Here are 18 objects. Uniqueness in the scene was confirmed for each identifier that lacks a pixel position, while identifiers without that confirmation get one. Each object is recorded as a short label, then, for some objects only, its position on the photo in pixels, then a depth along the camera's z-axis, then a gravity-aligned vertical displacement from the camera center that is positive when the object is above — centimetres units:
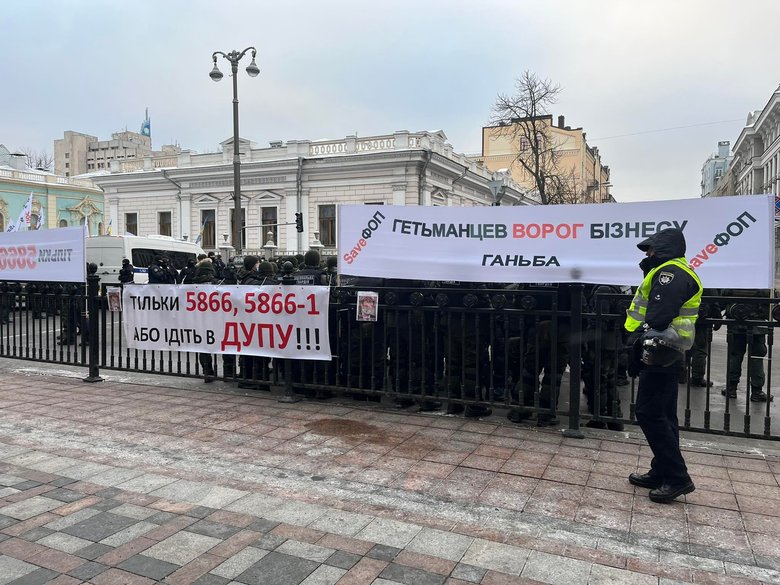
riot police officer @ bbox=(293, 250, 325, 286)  666 +1
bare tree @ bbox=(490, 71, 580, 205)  2986 +842
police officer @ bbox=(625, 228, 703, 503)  379 -51
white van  1870 +64
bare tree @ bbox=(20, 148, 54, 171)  7006 +1371
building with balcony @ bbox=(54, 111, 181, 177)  11844 +2573
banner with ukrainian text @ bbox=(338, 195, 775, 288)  474 +31
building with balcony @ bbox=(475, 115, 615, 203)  5569 +1212
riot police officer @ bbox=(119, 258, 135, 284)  1244 -2
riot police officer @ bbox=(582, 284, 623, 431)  511 -77
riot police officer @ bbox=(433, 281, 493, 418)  567 -77
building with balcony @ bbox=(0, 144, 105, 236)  4734 +664
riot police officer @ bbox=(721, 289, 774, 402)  656 -104
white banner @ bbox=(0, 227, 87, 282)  790 +22
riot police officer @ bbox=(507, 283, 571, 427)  530 -76
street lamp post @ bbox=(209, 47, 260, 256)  1981 +612
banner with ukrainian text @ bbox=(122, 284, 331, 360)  633 -56
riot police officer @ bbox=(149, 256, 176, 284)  1312 -8
